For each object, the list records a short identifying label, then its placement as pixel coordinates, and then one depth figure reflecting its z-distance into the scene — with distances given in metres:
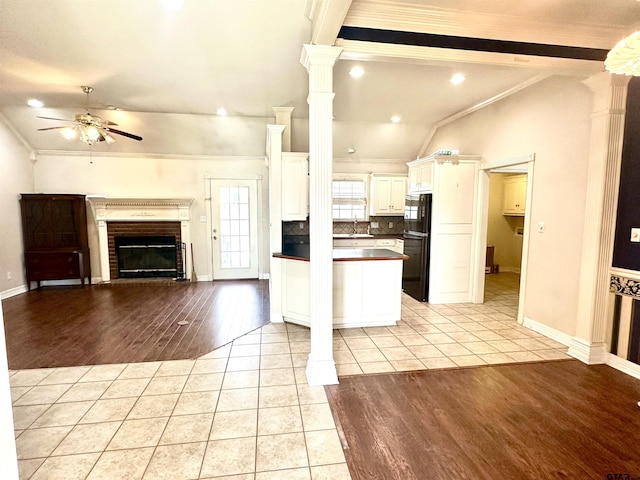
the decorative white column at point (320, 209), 2.43
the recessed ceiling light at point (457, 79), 3.63
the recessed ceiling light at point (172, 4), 2.34
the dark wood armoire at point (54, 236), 5.52
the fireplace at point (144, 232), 6.02
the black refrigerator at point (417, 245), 4.77
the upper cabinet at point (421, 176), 4.75
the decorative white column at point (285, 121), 4.30
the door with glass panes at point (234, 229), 6.39
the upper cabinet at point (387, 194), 6.41
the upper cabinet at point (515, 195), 6.47
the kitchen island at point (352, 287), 3.78
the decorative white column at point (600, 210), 2.82
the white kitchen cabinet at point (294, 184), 4.01
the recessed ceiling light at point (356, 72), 3.51
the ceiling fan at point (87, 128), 3.78
